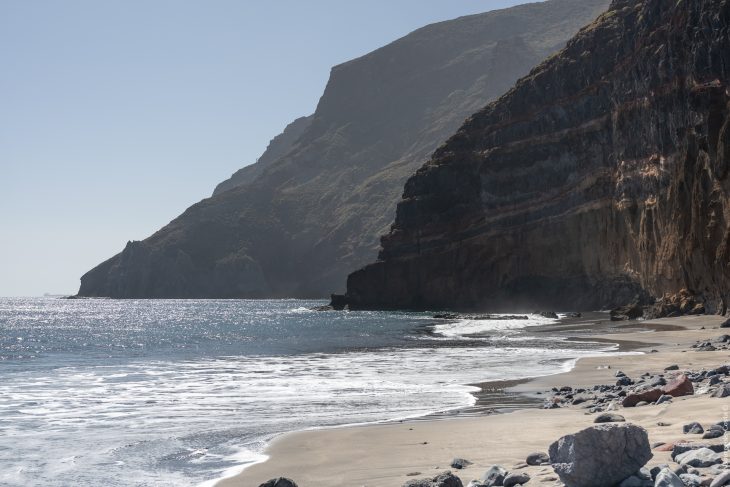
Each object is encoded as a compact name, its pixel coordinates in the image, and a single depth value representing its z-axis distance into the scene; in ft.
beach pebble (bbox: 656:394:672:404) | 52.60
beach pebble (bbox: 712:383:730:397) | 48.65
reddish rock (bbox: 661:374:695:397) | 54.08
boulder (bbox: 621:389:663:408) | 54.29
